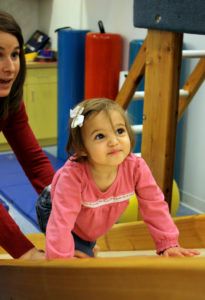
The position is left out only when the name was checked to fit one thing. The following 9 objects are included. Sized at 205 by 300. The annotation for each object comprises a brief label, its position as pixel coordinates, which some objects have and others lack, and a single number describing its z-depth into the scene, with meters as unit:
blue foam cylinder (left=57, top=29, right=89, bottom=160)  3.88
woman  1.37
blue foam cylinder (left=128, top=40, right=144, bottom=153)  3.31
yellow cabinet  4.35
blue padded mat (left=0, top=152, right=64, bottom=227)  3.08
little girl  1.21
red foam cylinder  3.65
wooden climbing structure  1.45
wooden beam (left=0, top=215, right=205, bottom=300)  0.80
